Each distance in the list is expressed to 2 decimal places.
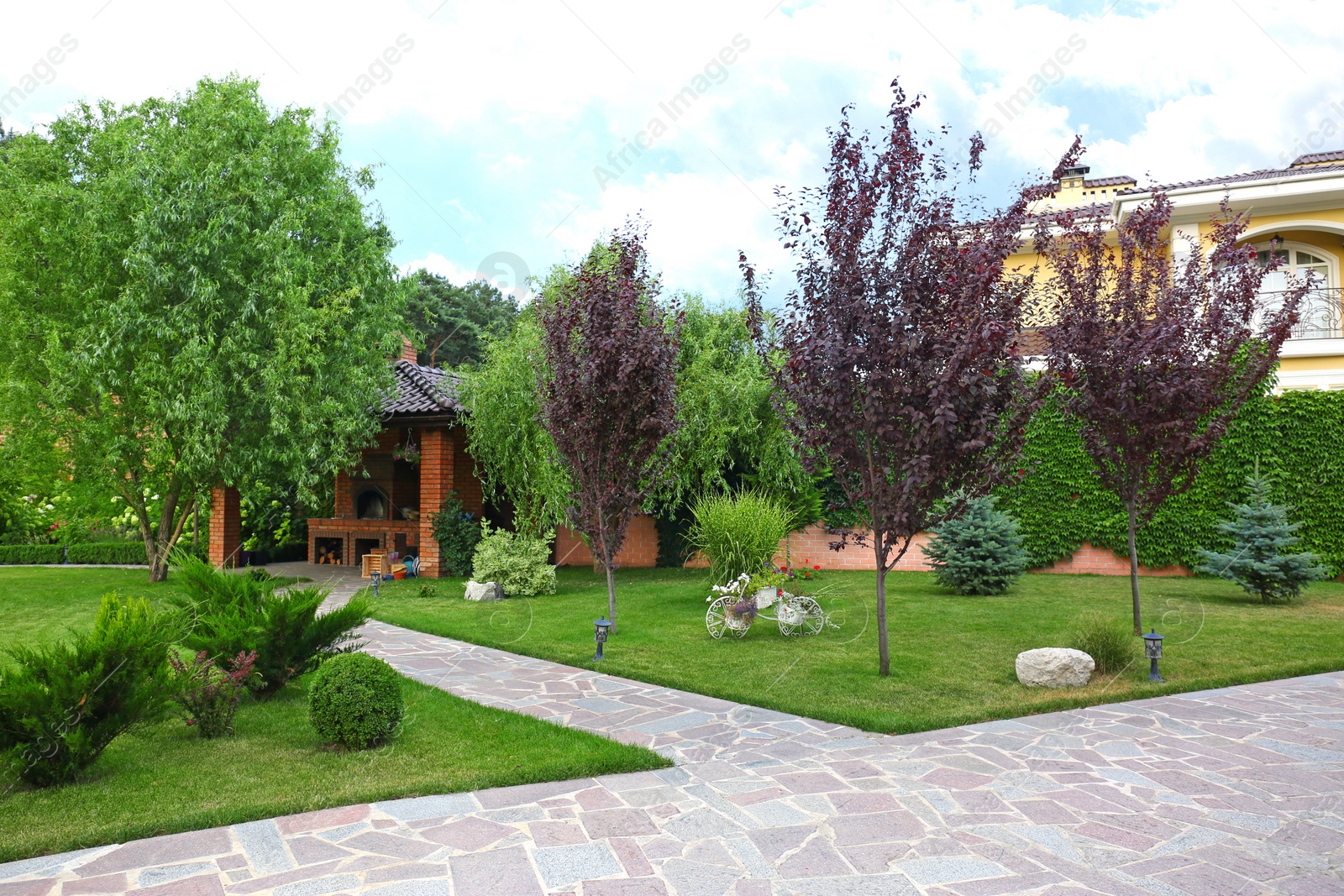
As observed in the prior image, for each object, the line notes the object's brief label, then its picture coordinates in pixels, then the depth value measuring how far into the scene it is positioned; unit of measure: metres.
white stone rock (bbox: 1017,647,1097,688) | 6.71
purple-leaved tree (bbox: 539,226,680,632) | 9.19
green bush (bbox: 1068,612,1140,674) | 7.19
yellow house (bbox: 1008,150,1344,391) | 15.42
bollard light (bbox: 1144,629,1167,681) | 6.95
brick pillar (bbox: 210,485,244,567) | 17.41
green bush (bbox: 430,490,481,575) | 15.12
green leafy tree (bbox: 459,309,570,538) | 13.30
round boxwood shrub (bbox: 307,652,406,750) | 5.08
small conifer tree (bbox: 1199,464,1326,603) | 11.05
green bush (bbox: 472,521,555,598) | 13.02
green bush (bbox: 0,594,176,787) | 4.31
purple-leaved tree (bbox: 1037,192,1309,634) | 8.45
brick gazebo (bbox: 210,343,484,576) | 15.25
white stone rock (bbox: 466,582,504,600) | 12.45
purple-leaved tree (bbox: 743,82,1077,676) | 6.41
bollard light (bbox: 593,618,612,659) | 7.92
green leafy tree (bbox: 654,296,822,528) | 14.38
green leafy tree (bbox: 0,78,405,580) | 12.10
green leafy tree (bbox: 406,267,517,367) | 35.44
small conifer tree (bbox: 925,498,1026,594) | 12.50
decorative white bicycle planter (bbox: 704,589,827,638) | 9.22
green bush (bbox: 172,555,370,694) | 6.12
